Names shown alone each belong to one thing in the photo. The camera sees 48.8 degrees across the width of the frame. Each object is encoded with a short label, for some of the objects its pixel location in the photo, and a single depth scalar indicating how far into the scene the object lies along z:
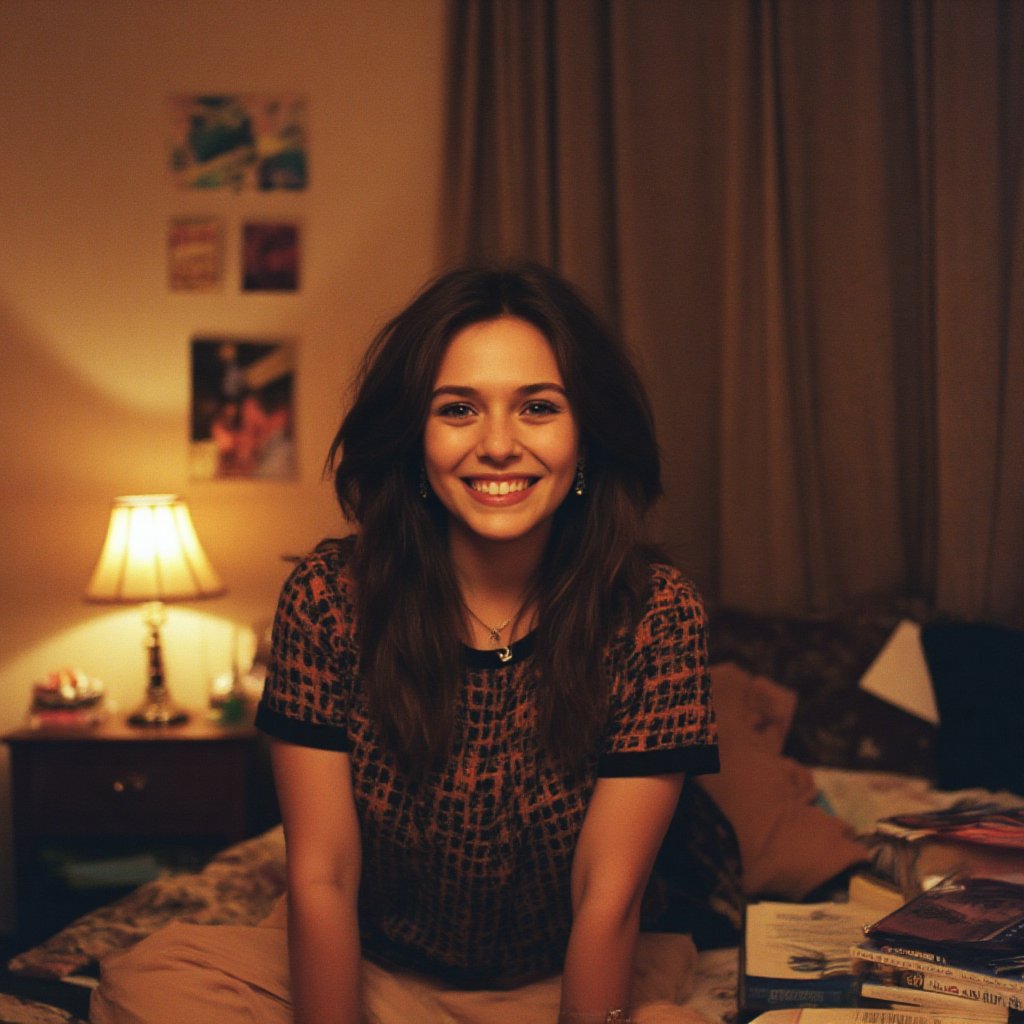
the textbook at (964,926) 1.24
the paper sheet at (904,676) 2.38
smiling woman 1.39
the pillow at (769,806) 1.86
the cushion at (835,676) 2.38
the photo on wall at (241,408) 3.11
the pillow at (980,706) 2.21
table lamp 2.70
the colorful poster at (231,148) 3.11
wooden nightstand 2.66
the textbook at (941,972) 1.20
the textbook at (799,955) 1.34
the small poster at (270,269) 3.12
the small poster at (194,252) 3.11
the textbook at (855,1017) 1.22
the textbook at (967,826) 1.54
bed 1.62
